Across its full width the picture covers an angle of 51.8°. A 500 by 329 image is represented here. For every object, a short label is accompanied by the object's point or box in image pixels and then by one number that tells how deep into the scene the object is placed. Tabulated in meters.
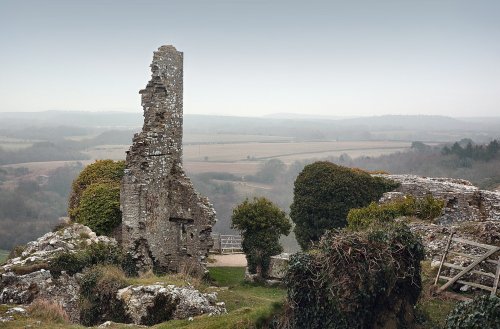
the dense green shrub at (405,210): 22.48
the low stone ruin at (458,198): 25.36
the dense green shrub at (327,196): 30.69
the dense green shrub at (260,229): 26.61
